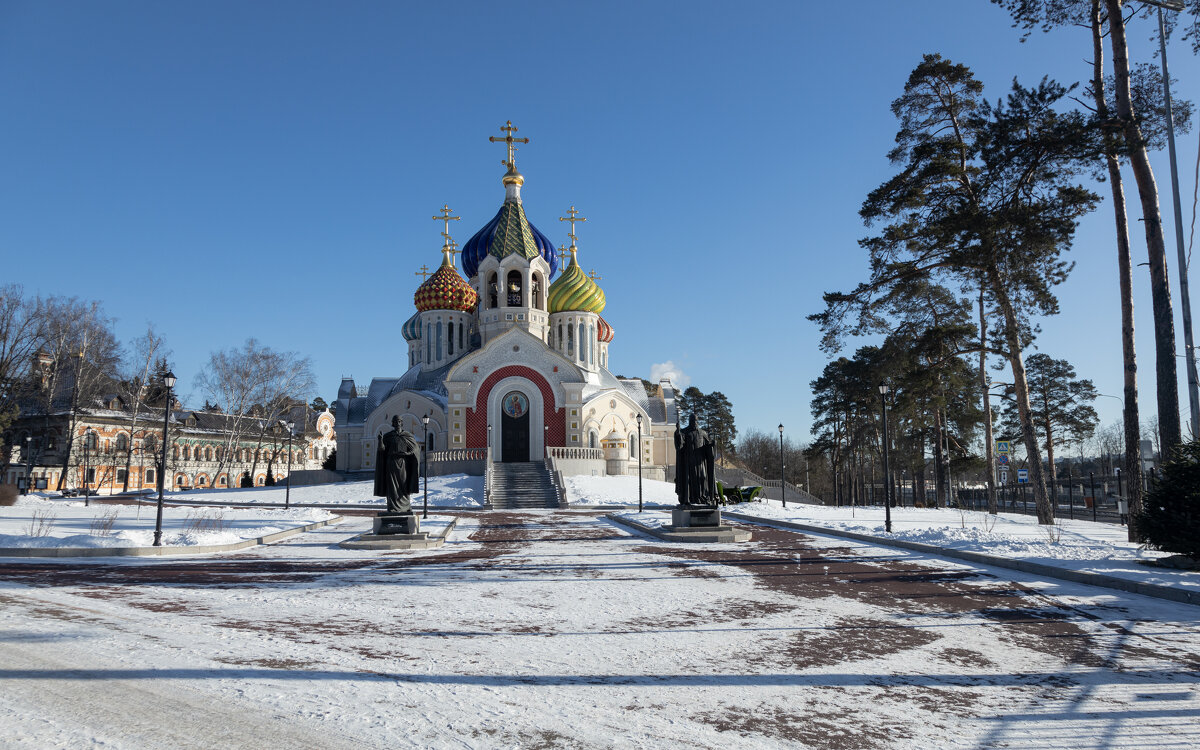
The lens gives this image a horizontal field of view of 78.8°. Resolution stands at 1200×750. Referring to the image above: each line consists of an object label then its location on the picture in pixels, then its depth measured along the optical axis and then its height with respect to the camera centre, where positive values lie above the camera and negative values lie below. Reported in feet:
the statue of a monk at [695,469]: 53.36 -1.35
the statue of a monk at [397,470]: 48.49 -1.53
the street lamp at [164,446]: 43.75 -0.18
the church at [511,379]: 127.95 +13.16
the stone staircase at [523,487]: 101.30 -5.59
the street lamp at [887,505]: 52.87 -3.91
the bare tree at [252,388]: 140.26 +11.04
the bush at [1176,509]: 31.42 -2.34
